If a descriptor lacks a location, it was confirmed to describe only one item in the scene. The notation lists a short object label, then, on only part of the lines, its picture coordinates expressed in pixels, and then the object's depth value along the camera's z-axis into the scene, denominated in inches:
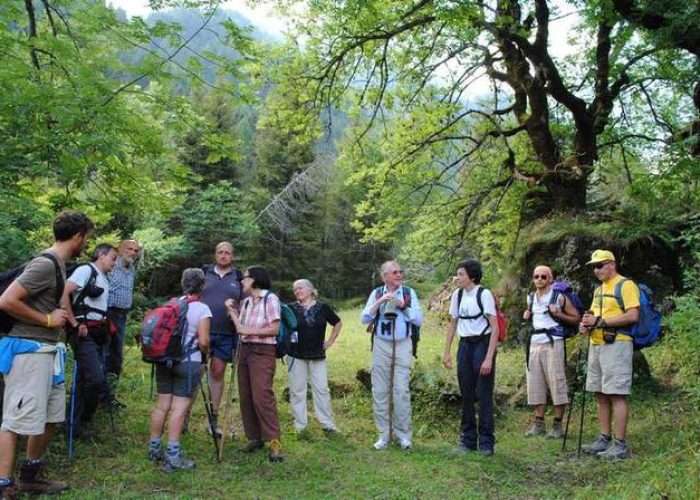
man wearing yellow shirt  217.8
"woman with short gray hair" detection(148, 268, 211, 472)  198.2
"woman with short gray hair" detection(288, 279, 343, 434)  260.1
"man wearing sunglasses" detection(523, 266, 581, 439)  259.1
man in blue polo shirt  239.9
